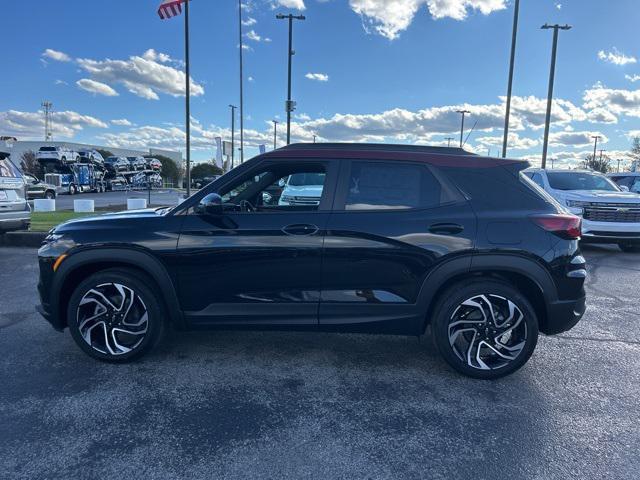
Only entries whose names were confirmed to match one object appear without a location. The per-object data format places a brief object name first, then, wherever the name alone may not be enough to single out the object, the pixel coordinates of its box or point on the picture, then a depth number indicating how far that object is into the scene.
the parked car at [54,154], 30.28
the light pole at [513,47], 20.06
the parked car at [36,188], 21.59
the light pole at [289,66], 24.55
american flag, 14.96
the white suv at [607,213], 9.02
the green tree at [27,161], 48.41
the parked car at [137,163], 40.59
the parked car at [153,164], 42.70
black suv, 3.34
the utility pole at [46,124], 77.86
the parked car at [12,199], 8.06
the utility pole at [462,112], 31.67
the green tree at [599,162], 70.22
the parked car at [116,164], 37.09
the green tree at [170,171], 77.06
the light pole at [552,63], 22.22
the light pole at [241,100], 29.01
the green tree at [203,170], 82.09
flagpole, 16.48
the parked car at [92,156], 33.16
